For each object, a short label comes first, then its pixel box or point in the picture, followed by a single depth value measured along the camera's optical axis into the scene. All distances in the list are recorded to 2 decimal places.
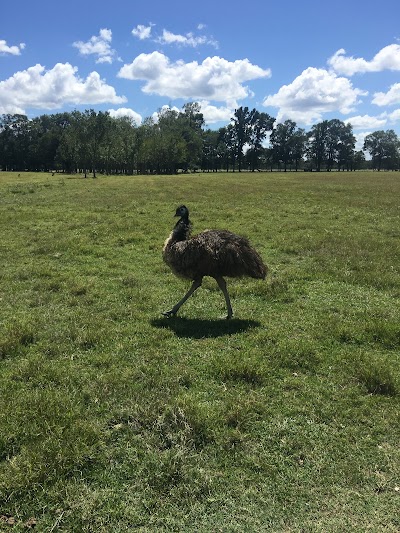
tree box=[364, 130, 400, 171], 174.62
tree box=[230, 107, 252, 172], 152.88
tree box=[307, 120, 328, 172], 161.50
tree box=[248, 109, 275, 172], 153.50
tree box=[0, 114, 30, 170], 137.62
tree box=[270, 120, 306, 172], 159.50
